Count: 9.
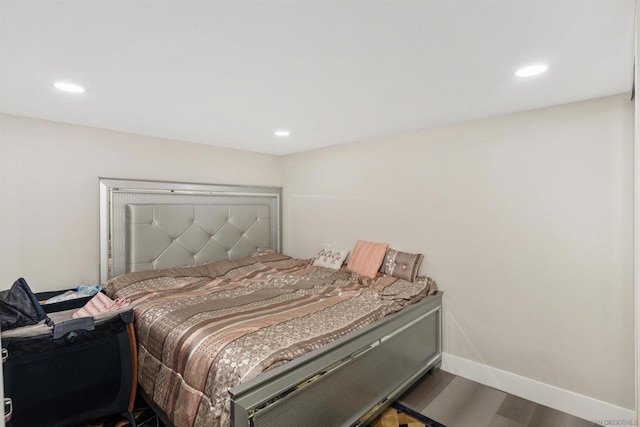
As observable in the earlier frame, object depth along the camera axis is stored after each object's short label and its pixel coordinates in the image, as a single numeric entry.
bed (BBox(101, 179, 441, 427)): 1.59
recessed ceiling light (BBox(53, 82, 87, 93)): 1.90
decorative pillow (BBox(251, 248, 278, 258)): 3.95
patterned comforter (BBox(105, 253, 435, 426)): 1.61
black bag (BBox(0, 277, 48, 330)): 1.79
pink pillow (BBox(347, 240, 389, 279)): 3.15
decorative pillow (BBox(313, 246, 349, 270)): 3.50
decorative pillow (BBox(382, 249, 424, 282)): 2.96
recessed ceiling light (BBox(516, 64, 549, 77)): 1.71
